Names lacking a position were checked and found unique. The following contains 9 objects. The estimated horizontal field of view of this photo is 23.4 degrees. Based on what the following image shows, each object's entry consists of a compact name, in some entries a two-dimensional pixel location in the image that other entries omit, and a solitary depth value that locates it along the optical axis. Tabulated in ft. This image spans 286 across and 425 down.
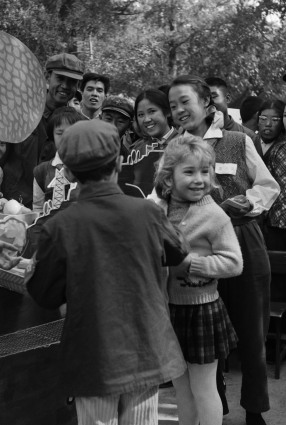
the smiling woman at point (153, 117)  12.32
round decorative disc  8.95
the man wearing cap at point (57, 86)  14.25
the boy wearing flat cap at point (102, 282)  6.72
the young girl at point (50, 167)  12.10
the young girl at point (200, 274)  8.86
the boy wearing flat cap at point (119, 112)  13.92
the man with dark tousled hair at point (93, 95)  16.65
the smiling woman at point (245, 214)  10.21
